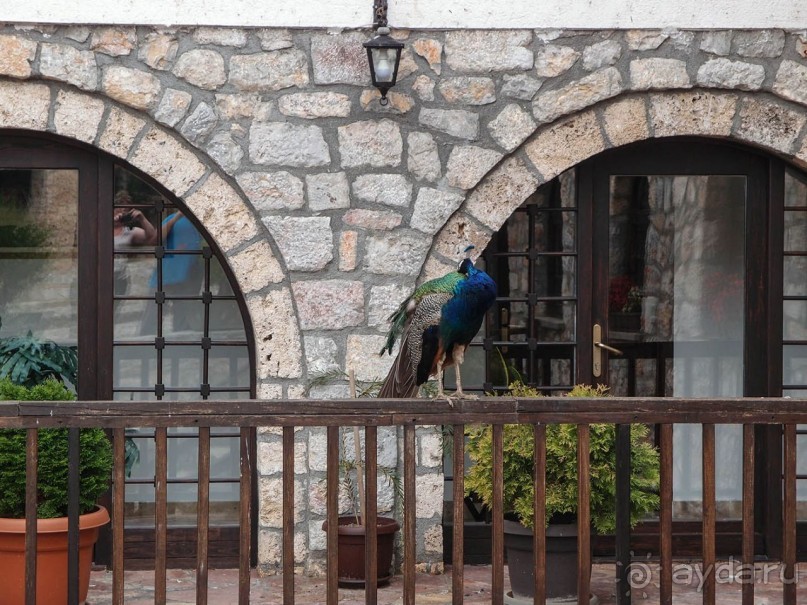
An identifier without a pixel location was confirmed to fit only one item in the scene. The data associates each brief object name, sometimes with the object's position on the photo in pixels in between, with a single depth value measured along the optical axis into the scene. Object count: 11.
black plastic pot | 9.67
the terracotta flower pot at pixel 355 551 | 10.43
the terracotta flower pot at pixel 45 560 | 9.39
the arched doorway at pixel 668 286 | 11.59
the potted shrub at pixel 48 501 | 9.30
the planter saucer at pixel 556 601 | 9.73
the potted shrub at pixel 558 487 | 9.47
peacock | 8.48
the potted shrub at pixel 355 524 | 10.46
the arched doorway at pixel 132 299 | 11.18
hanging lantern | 10.50
